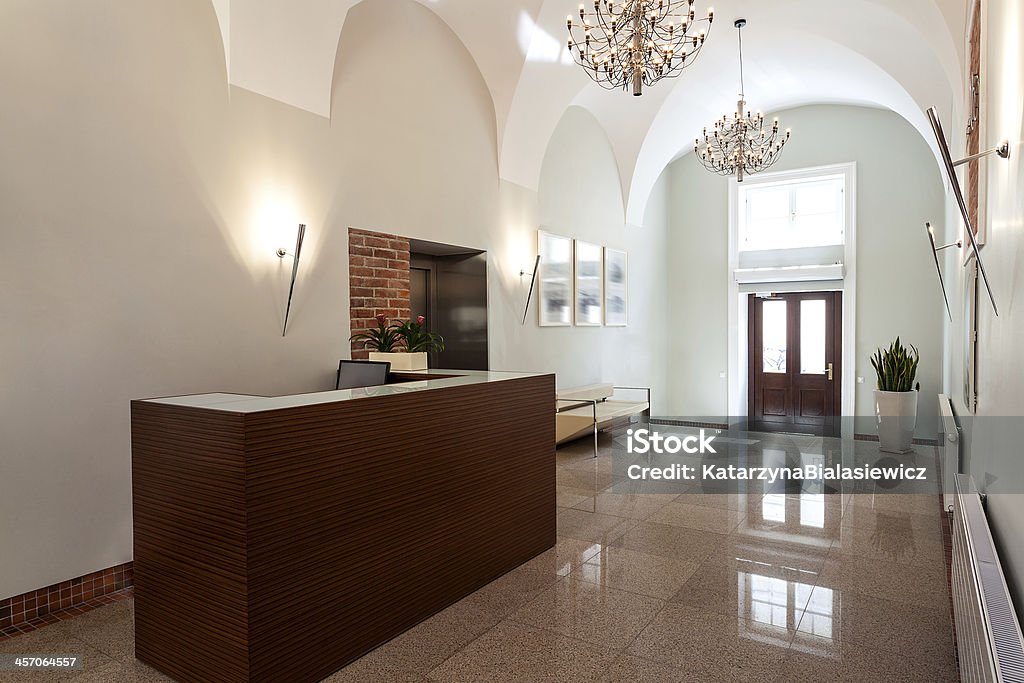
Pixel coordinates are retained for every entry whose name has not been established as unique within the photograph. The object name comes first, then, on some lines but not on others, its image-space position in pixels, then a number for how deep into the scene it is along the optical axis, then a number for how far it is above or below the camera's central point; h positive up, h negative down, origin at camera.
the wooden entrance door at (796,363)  9.55 -0.41
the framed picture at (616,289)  8.84 +0.69
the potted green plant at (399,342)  4.77 -0.04
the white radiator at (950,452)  3.99 -0.81
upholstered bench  6.67 -0.87
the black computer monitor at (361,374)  4.21 -0.24
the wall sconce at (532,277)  7.07 +0.68
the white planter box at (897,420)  6.75 -0.89
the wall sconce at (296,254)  4.34 +0.58
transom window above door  9.46 +1.91
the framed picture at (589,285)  8.14 +0.70
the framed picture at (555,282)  7.37 +0.68
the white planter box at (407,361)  4.74 -0.17
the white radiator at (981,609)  1.26 -0.63
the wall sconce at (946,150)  1.80 +0.56
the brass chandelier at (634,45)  4.03 +1.97
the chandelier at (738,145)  7.18 +2.25
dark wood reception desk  2.26 -0.75
